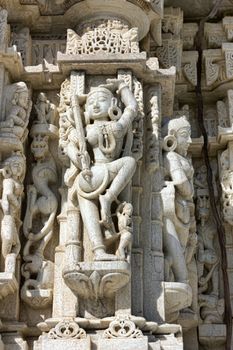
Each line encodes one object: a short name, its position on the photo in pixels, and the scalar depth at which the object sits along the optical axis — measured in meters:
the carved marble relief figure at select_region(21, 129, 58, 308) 6.44
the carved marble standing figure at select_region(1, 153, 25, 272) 6.36
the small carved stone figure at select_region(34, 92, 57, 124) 7.20
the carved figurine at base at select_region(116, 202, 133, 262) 6.11
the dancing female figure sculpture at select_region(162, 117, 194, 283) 6.63
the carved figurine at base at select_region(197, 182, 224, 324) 7.13
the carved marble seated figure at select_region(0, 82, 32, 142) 6.84
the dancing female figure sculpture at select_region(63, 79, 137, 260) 6.23
